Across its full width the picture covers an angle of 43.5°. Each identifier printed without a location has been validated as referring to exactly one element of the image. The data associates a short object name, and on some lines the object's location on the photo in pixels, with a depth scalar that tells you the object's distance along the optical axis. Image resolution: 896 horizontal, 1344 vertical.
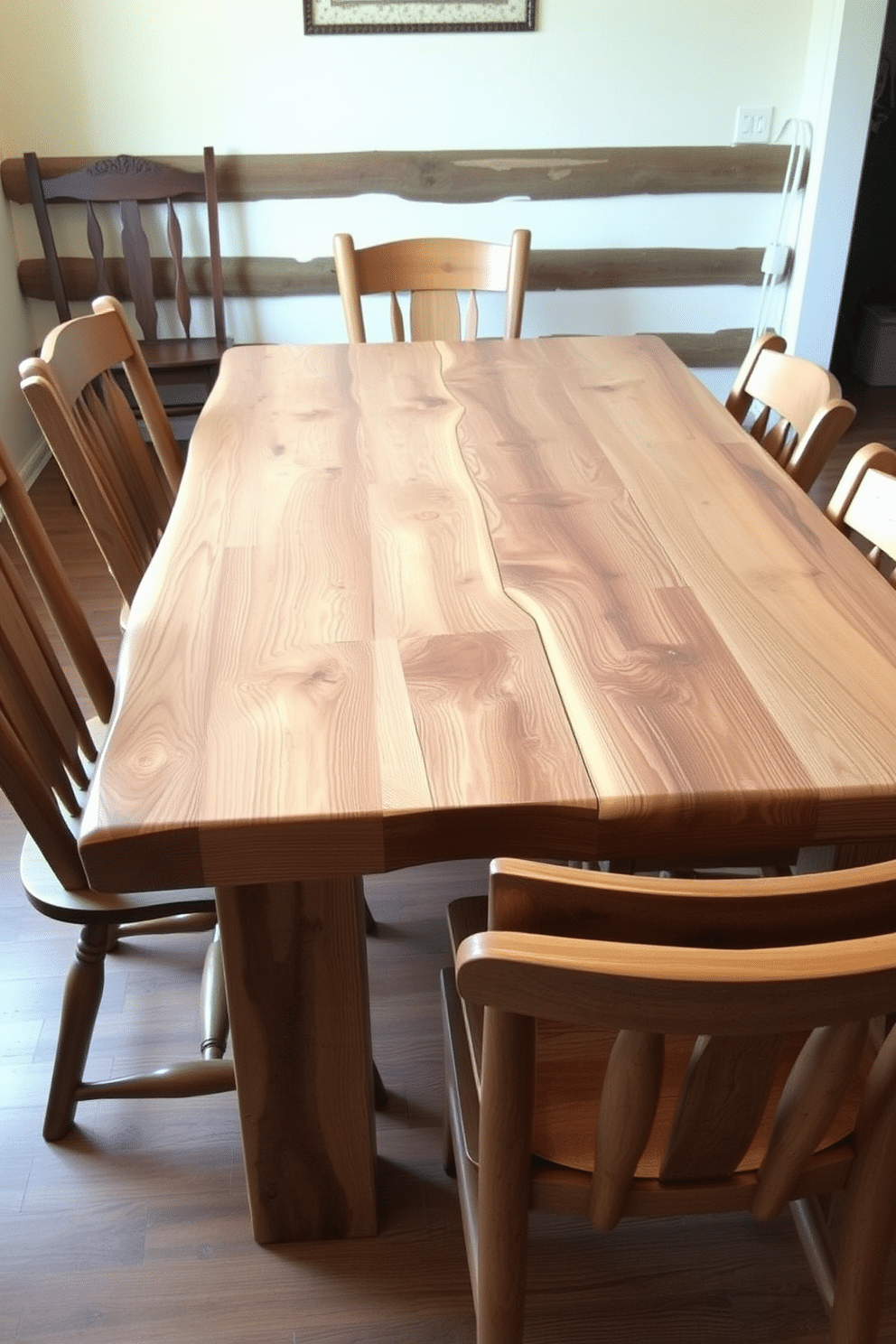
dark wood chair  3.31
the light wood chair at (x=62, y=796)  1.28
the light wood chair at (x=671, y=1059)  0.68
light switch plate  3.50
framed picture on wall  3.29
